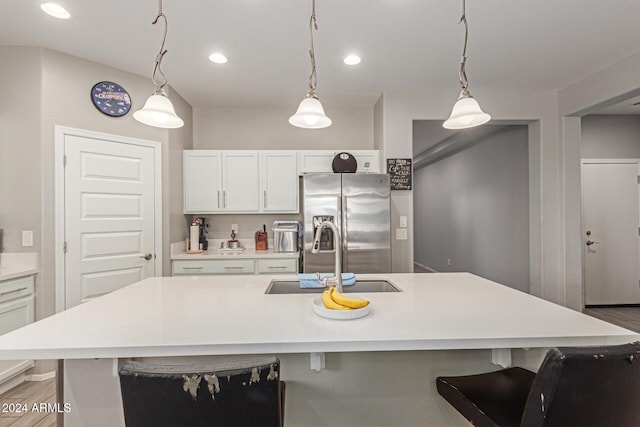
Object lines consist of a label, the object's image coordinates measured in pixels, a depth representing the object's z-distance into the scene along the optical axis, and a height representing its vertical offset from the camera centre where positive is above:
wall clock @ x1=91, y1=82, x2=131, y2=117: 2.84 +1.12
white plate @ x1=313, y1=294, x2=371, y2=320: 1.24 -0.40
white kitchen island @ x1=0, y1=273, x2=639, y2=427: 1.04 -0.42
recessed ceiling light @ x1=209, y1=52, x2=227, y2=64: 2.73 +1.43
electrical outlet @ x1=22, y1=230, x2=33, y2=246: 2.51 -0.16
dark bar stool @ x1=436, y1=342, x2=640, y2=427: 0.84 -0.49
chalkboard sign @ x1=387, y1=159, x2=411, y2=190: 3.48 +0.48
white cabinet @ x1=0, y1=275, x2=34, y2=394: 2.25 -0.72
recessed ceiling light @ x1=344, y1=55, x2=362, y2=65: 2.77 +1.43
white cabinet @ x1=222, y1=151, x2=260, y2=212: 3.68 +0.43
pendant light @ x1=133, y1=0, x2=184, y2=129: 1.67 +0.58
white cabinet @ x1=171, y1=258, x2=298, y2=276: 3.33 -0.54
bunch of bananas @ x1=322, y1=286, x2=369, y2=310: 1.27 -0.36
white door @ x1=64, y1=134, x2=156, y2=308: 2.70 +0.02
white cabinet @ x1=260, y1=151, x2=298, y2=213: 3.69 +0.43
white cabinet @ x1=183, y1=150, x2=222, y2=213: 3.65 +0.42
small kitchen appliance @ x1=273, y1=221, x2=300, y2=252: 3.56 -0.27
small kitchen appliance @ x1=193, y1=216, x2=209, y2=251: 3.74 -0.18
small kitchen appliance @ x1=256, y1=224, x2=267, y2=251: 3.77 -0.30
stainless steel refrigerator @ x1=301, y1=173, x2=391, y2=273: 3.22 +0.02
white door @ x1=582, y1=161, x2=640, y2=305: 4.41 -0.28
